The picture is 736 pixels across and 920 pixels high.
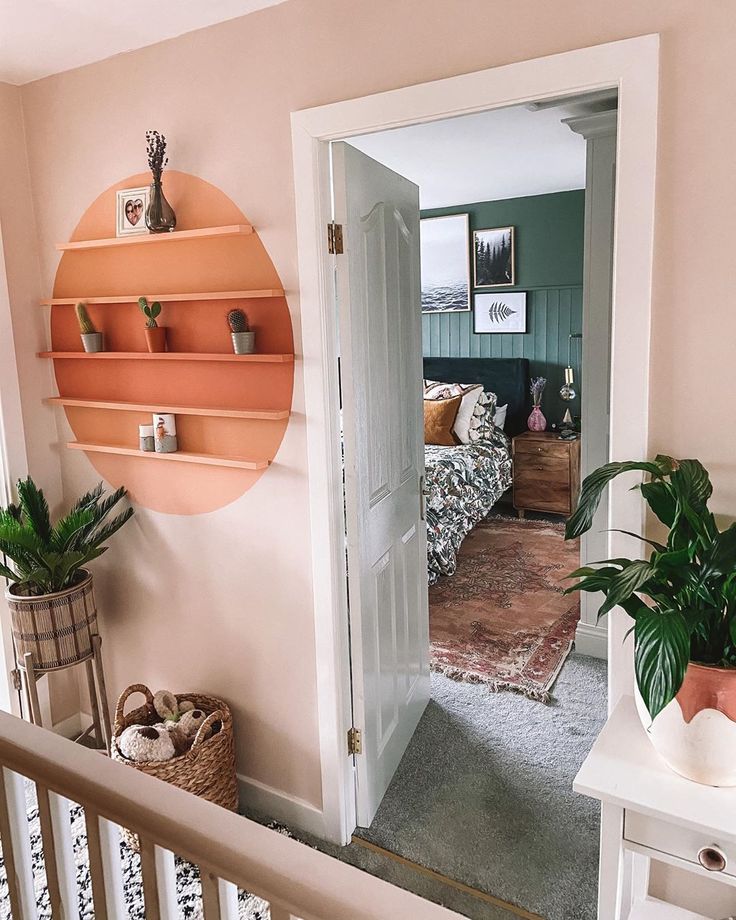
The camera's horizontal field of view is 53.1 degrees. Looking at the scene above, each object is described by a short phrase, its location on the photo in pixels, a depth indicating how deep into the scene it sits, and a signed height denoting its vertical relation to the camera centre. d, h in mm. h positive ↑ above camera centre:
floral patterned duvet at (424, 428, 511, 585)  4234 -1006
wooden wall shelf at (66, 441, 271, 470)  2201 -367
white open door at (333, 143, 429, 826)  2143 -401
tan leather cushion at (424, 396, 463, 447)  5367 -650
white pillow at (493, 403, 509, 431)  5629 -665
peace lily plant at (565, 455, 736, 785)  1214 -515
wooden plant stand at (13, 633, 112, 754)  2475 -1198
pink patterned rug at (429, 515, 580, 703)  3375 -1501
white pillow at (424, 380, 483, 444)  5365 -486
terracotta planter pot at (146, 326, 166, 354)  2328 +6
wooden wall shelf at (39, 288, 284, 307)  2068 +128
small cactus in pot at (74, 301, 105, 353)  2479 +33
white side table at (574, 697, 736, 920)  1298 -852
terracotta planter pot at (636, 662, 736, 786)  1303 -718
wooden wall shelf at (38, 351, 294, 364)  2082 -49
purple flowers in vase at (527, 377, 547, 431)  5586 -621
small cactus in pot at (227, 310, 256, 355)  2133 +13
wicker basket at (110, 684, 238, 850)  2184 -1252
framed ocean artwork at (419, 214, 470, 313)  5809 +535
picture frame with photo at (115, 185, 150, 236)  2264 +402
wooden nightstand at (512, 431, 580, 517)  5293 -1047
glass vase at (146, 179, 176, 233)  2184 +376
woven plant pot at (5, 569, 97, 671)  2418 -926
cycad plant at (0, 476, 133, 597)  2411 -642
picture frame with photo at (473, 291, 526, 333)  5668 +124
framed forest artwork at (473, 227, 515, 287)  5613 +549
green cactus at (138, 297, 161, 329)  2312 +95
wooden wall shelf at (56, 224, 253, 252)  2065 +307
